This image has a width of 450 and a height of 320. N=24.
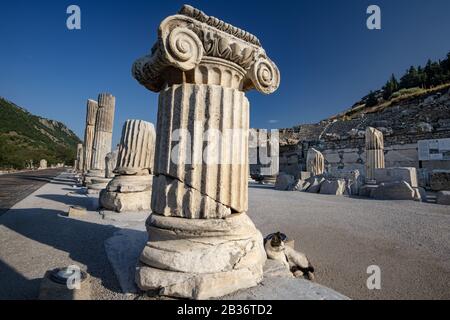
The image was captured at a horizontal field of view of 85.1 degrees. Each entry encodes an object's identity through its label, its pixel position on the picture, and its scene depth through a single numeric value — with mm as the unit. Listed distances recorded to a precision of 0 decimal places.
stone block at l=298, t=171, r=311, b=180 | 13712
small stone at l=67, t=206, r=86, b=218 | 4453
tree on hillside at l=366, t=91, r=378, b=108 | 41031
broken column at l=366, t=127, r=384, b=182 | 12008
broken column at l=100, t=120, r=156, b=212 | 4879
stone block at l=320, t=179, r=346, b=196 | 9828
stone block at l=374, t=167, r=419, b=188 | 9340
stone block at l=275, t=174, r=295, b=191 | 12500
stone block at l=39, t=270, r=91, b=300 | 1645
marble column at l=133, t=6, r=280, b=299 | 1870
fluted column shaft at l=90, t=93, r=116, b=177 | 10344
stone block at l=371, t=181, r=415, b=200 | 7996
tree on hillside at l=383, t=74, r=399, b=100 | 41281
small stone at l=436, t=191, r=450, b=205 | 7031
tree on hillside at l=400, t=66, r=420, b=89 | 39969
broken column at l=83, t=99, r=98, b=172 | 12734
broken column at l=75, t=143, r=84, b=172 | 19902
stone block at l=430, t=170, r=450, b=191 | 9548
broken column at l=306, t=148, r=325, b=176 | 14273
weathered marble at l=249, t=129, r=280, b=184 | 20431
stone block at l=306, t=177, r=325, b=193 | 10836
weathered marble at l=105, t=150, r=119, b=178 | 9203
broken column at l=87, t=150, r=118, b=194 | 7953
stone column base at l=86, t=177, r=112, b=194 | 7918
